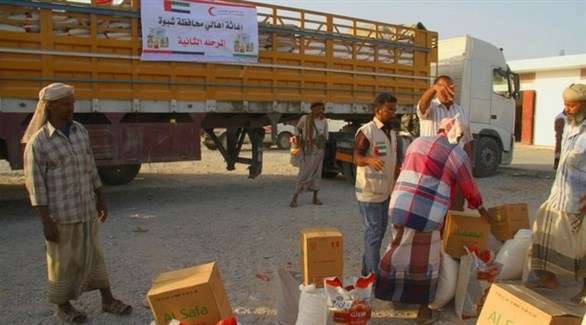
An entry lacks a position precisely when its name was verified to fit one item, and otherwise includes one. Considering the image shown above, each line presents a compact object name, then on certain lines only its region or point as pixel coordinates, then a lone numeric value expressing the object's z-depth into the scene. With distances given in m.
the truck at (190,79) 6.18
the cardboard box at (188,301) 2.79
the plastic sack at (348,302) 3.09
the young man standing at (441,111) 4.48
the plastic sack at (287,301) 3.29
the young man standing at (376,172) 3.83
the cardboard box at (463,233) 3.83
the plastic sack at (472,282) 3.55
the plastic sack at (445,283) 3.55
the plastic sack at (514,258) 4.35
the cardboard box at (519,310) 2.38
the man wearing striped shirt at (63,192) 3.25
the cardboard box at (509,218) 4.95
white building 19.45
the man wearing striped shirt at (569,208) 3.84
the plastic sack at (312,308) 2.91
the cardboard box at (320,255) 3.53
